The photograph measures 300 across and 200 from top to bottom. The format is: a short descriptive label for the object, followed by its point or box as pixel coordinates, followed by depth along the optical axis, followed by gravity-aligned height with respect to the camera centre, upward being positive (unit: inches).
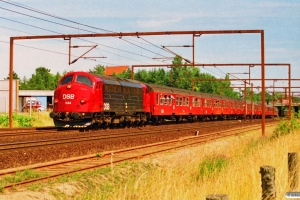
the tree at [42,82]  4872.0 +302.4
